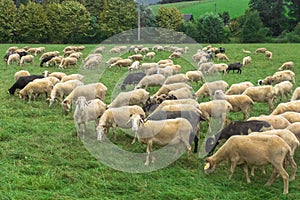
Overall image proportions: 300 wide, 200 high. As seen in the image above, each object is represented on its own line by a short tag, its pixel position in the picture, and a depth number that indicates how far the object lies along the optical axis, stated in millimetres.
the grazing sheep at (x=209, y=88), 13609
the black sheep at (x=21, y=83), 14711
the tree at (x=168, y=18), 52281
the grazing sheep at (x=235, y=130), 8531
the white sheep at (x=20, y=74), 17050
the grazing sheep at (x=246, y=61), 25300
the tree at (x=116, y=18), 51312
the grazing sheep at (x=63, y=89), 13104
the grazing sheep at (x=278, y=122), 8778
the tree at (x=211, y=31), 52312
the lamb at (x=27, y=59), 23938
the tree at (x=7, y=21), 50219
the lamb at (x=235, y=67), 21641
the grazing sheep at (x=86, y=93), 11945
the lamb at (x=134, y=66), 20747
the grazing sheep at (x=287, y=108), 10383
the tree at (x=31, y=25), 50500
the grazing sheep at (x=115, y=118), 9531
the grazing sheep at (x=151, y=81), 15414
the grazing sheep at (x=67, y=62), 22359
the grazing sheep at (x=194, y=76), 16438
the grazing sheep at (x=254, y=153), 7055
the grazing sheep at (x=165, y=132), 8469
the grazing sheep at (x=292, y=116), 9242
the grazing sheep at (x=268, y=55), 28212
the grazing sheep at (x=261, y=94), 12547
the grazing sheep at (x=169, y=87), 13367
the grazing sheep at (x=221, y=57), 27672
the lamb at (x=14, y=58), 24264
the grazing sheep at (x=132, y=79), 16516
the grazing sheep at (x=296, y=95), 12660
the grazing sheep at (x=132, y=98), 11334
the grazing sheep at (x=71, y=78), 14706
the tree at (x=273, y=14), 62000
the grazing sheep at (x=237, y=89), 13352
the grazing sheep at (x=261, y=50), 31891
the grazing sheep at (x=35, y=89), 13633
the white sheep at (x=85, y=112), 10164
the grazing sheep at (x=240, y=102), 11391
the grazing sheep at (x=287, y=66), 22438
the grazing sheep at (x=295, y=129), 8422
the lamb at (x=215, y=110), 10594
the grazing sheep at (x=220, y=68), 19638
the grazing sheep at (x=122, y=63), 22519
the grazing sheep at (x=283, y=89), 13918
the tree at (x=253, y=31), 53781
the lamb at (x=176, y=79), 15073
